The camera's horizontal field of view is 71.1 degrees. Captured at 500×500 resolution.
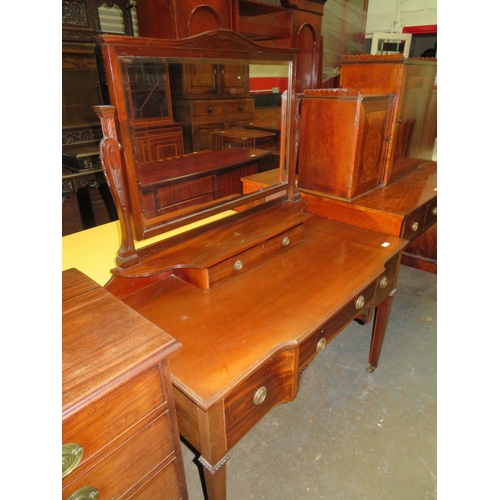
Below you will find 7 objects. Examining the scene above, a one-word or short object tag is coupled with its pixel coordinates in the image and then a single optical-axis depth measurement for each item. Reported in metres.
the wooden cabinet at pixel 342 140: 1.74
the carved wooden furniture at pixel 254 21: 2.30
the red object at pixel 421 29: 4.34
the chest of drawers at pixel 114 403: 0.69
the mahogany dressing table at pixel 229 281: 0.96
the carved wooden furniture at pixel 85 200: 2.61
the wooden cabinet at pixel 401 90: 1.96
